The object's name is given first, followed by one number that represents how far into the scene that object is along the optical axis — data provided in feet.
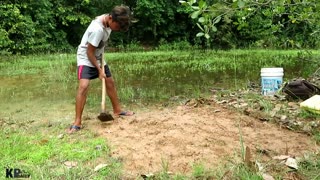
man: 11.68
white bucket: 15.55
